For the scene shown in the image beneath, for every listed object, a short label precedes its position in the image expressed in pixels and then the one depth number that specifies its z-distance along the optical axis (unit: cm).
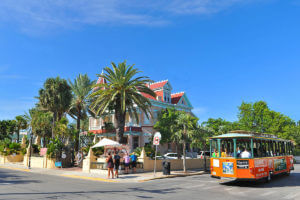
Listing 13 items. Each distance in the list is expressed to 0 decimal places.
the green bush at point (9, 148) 3643
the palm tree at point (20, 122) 5126
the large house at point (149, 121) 3778
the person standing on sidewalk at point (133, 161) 2062
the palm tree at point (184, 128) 2273
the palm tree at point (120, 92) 2562
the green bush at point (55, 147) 2619
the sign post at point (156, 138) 1823
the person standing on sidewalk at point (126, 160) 1978
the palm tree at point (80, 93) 3441
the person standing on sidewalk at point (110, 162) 1729
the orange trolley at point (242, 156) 1359
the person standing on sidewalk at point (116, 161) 1797
